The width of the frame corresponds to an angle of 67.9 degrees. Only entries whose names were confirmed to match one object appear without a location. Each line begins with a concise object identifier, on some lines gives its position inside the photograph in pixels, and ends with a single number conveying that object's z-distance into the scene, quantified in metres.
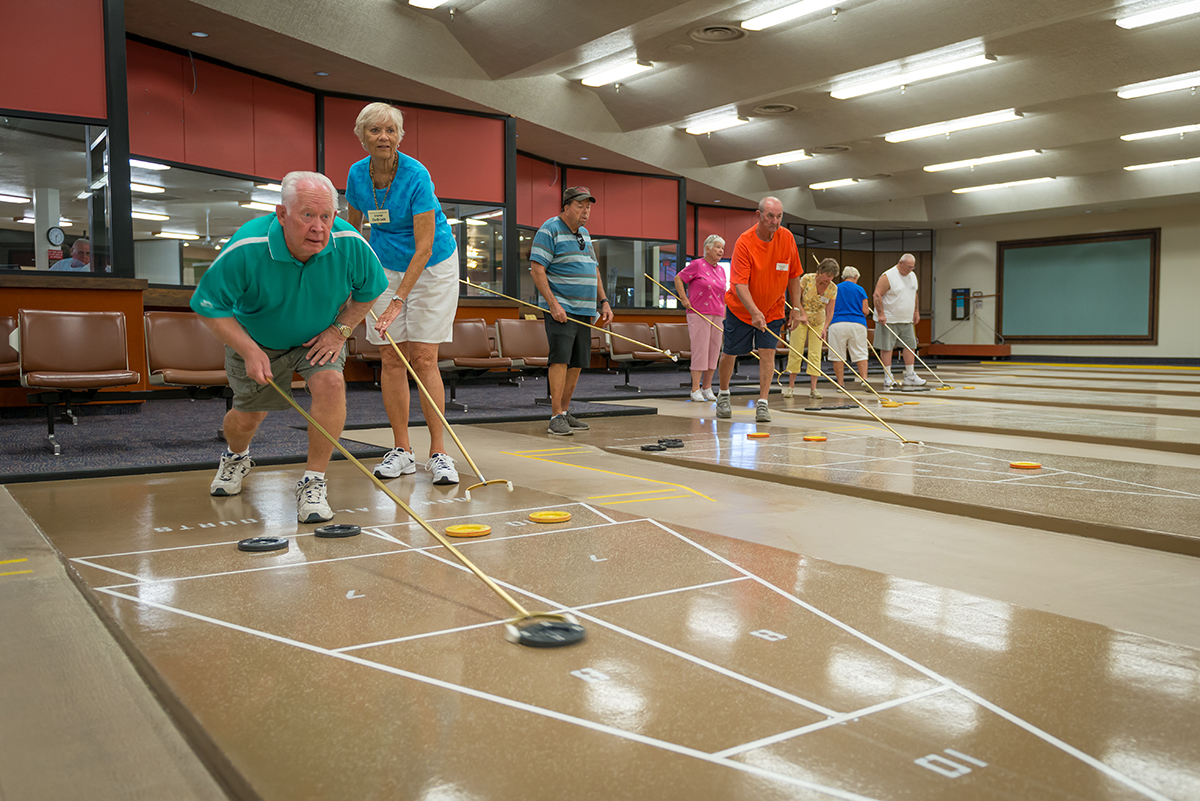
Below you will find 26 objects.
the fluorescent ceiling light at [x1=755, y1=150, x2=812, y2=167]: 16.44
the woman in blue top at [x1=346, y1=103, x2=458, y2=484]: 3.82
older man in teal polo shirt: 2.93
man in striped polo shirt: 5.61
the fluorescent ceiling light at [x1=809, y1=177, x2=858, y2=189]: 18.50
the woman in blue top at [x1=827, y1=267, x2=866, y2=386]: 9.41
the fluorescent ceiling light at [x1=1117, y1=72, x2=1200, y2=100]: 12.44
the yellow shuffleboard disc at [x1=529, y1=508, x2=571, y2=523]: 3.02
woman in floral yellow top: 9.71
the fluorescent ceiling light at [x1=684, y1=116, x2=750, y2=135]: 14.34
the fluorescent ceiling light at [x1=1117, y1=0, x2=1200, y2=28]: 9.60
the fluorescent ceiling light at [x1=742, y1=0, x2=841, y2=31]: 9.70
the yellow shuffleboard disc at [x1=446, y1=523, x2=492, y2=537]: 2.78
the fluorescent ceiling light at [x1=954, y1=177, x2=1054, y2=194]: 19.50
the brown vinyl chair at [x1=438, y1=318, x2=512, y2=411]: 8.09
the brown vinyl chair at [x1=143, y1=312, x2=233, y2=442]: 5.59
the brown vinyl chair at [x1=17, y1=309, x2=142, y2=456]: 5.20
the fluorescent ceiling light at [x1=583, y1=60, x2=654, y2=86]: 11.75
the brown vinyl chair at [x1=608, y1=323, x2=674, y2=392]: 10.62
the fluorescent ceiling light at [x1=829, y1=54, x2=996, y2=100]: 11.34
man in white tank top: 10.09
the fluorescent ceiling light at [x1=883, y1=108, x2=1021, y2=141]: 13.91
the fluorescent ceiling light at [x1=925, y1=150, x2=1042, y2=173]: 16.72
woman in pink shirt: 8.90
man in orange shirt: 6.59
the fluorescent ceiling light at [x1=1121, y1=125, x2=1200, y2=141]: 15.19
